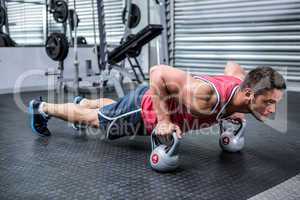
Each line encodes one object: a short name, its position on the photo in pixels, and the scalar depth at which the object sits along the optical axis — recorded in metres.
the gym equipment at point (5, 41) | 4.97
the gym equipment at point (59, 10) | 4.66
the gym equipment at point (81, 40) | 6.14
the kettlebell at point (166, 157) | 1.62
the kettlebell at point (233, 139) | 1.95
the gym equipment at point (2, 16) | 5.27
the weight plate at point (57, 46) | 4.30
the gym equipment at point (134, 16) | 5.19
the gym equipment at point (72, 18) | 4.89
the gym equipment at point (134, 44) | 4.14
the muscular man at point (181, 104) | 1.39
